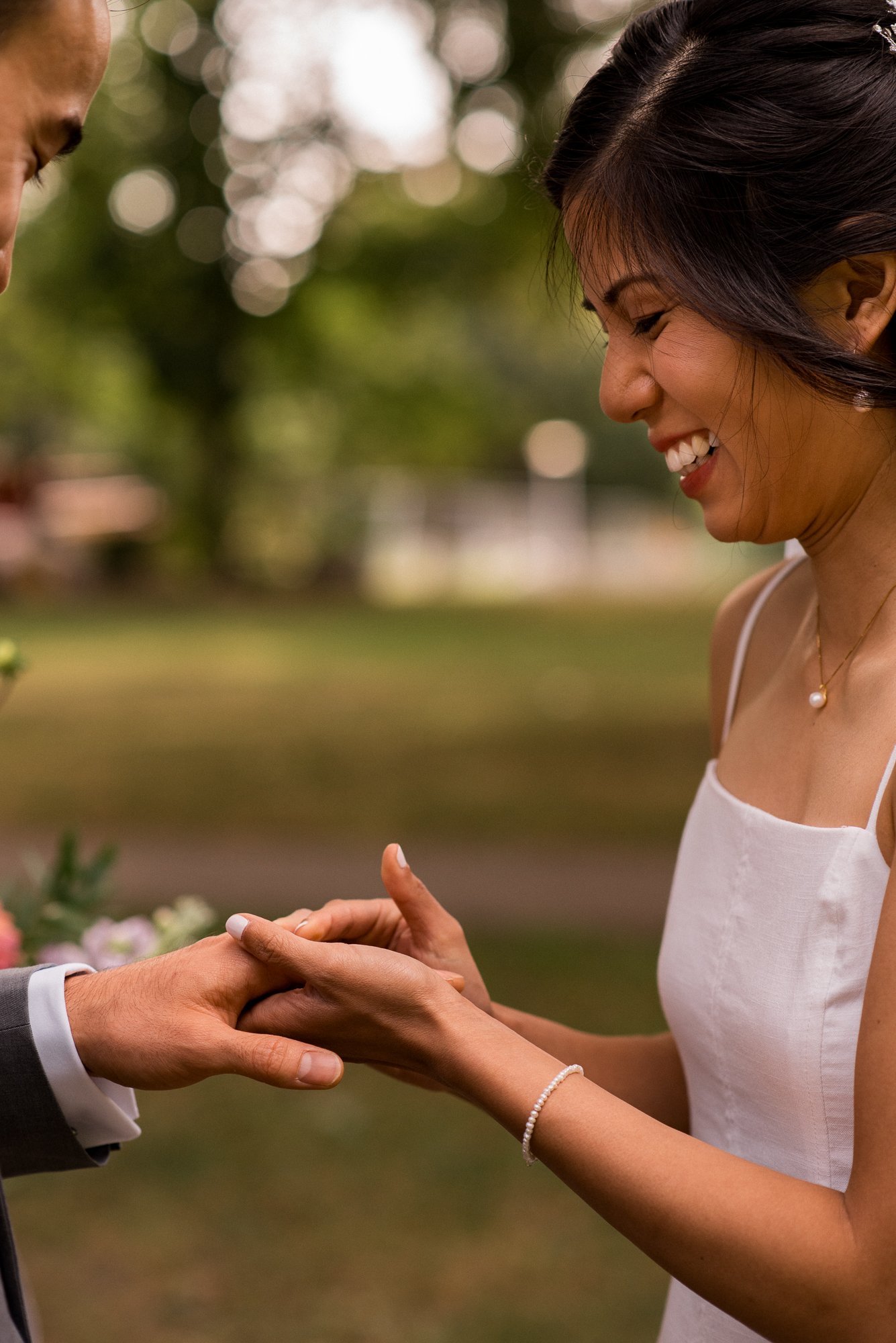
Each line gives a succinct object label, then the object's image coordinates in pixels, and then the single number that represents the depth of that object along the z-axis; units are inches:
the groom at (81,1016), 70.4
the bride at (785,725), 63.1
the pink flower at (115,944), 86.8
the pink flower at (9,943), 80.0
